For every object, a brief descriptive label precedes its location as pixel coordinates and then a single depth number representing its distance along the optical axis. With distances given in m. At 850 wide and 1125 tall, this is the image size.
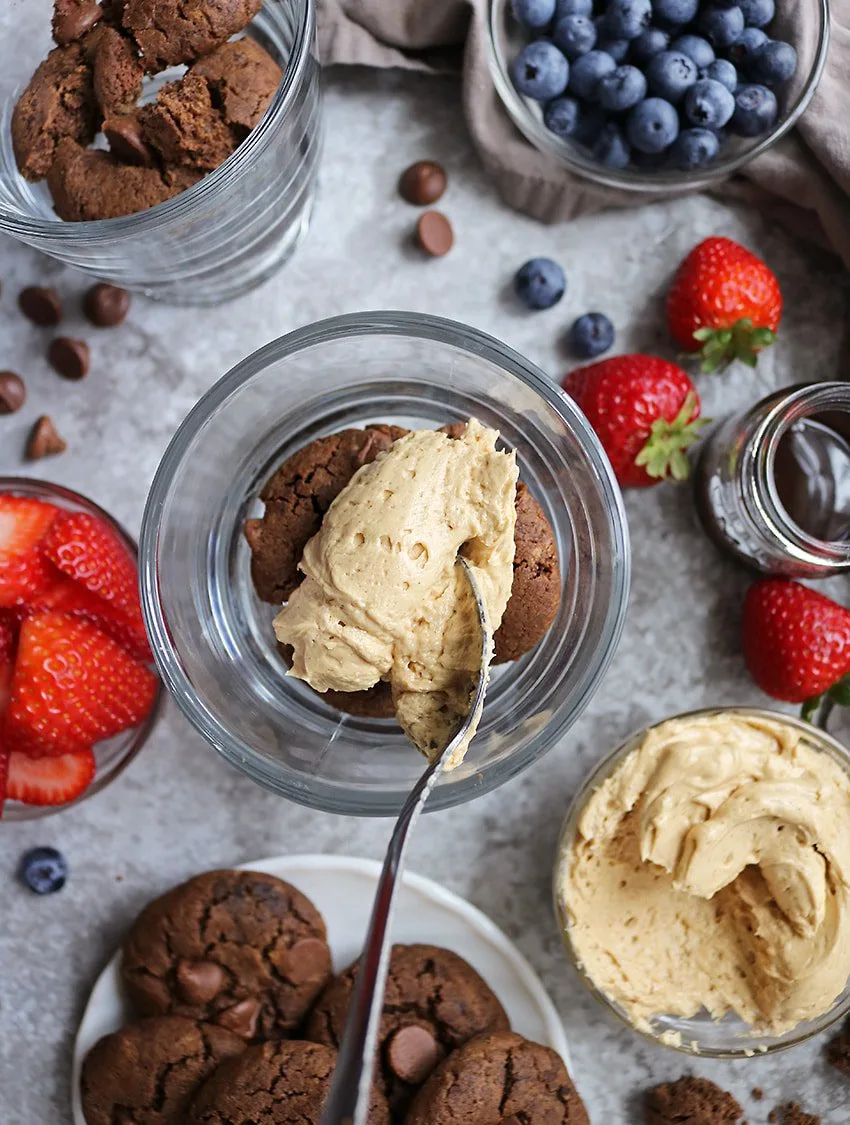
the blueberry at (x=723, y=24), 0.42
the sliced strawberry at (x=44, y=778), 0.42
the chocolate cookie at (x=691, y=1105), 0.43
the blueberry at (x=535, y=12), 0.42
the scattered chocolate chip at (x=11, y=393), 0.43
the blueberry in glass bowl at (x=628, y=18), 0.42
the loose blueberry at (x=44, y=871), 0.43
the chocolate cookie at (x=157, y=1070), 0.41
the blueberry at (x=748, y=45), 0.42
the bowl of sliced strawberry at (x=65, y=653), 0.40
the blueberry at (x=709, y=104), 0.41
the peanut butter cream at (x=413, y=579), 0.35
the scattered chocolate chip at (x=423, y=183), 0.44
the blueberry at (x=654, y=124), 0.42
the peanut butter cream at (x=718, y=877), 0.40
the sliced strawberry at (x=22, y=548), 0.41
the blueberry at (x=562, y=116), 0.42
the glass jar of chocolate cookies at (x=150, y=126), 0.38
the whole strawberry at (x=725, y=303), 0.43
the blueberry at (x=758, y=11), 0.42
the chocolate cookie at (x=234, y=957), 0.42
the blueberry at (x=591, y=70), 0.42
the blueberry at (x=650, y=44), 0.42
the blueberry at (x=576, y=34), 0.42
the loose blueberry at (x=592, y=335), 0.44
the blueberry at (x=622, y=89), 0.41
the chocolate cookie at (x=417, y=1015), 0.41
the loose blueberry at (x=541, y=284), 0.43
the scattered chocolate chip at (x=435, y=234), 0.43
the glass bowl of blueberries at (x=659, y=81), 0.42
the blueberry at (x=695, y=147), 0.42
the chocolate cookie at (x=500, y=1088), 0.40
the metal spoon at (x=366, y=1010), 0.31
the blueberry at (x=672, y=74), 0.41
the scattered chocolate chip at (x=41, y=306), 0.43
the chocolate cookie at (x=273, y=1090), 0.40
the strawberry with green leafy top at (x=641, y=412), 0.42
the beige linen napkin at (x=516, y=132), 0.43
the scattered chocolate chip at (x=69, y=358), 0.43
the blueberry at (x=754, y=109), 0.42
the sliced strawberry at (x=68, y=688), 0.40
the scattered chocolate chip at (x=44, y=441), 0.43
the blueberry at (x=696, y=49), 0.42
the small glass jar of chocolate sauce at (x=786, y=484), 0.41
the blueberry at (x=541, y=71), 0.42
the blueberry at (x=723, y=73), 0.42
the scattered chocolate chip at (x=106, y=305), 0.43
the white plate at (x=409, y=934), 0.43
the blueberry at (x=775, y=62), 0.42
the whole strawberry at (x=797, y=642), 0.42
